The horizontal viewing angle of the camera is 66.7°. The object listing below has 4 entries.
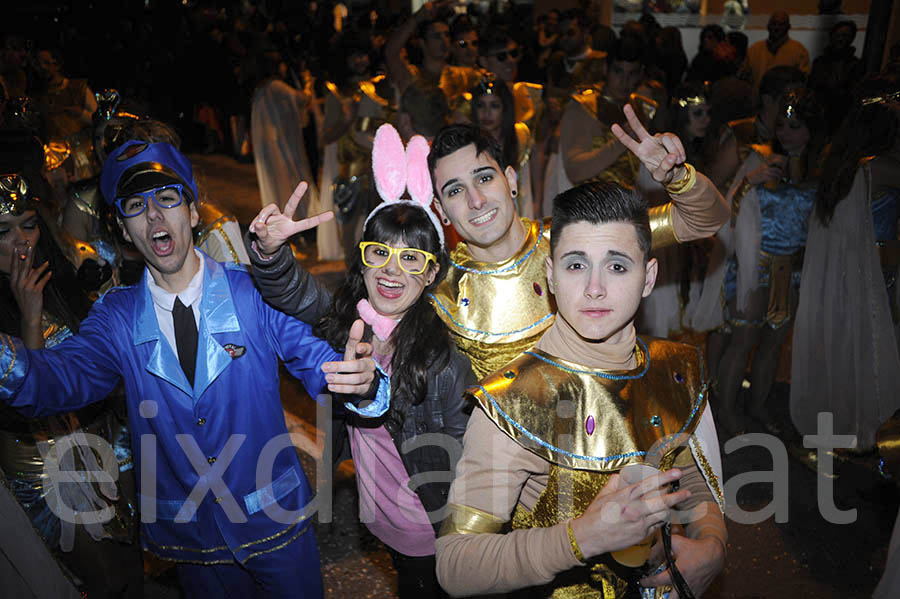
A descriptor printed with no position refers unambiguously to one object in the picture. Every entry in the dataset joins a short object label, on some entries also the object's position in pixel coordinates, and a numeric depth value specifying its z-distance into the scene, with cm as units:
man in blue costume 213
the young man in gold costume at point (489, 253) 259
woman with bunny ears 235
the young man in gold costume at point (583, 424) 164
